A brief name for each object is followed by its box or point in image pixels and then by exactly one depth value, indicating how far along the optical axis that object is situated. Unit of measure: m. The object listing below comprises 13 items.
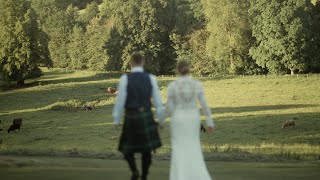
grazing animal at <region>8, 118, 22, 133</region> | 41.62
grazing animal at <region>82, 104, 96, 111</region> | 55.97
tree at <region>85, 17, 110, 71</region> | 94.01
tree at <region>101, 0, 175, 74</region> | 88.94
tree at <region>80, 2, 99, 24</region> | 128.82
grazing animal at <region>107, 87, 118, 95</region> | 65.52
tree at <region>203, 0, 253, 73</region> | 80.75
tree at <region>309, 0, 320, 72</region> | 73.06
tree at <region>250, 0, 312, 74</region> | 72.05
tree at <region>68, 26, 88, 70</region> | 107.00
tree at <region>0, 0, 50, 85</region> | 75.44
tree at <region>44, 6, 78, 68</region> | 114.75
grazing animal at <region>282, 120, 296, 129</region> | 39.00
